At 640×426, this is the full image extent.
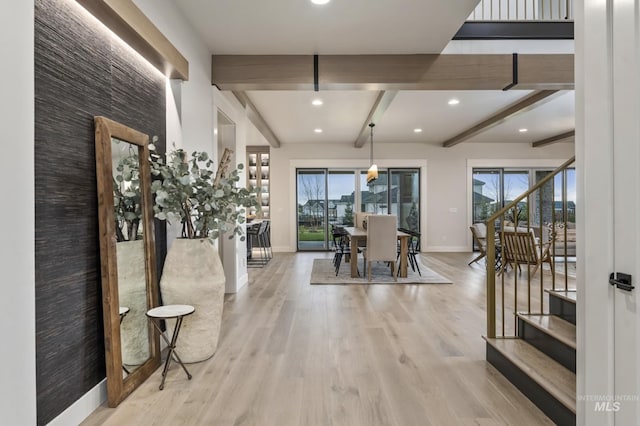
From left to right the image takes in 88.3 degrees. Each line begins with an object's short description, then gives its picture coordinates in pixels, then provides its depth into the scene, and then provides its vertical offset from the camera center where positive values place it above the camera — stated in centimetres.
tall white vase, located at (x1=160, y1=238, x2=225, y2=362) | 238 -55
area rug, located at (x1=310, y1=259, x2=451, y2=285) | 512 -106
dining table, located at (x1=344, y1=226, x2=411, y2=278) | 532 -58
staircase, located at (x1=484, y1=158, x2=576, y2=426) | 183 -97
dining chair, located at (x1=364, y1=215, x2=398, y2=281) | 498 -39
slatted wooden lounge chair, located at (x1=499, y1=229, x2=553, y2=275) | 491 -56
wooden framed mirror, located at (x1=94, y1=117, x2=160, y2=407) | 193 -27
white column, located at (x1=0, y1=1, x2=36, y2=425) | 124 -2
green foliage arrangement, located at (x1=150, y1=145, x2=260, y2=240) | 223 +12
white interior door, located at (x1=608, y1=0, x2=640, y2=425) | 119 +4
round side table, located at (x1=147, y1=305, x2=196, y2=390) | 216 -66
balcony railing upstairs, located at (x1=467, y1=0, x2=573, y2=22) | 396 +275
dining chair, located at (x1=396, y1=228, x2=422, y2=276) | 556 -70
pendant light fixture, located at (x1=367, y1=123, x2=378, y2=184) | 641 +79
